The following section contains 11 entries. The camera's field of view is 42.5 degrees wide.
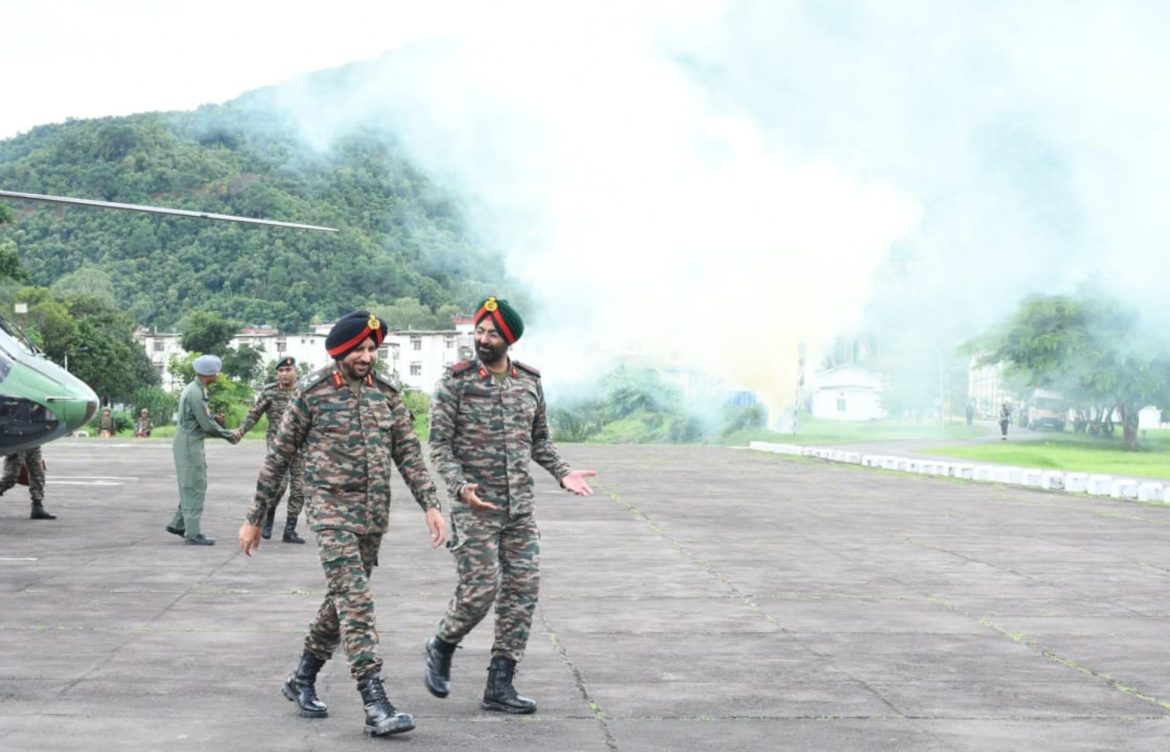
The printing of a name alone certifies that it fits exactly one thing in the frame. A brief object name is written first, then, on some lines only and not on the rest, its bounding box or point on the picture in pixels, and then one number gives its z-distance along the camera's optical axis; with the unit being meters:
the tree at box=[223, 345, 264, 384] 99.38
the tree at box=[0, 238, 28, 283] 57.16
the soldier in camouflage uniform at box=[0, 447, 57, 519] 18.56
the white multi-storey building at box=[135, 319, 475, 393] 130.25
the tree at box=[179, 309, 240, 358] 101.12
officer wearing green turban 7.75
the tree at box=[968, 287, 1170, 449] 56.59
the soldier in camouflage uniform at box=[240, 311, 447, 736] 7.38
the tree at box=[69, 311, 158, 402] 94.88
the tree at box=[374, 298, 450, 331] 138.38
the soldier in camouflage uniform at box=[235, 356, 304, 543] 15.95
